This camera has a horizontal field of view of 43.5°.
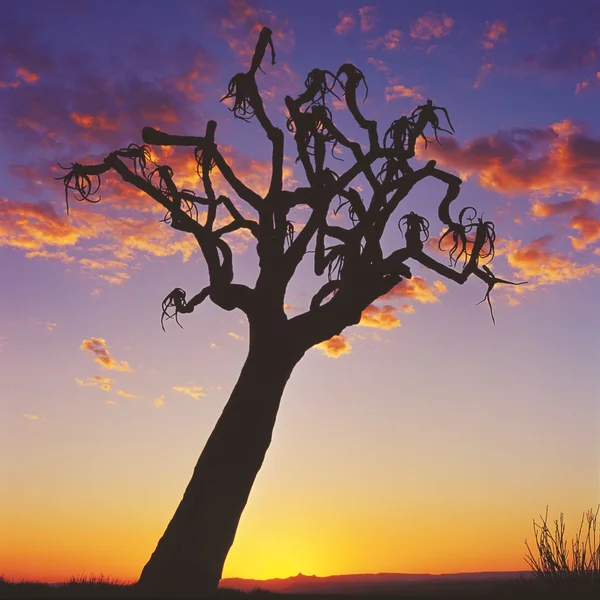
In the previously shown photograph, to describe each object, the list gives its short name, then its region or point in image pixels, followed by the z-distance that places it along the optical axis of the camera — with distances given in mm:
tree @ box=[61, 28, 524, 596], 9688
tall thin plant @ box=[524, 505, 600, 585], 8781
